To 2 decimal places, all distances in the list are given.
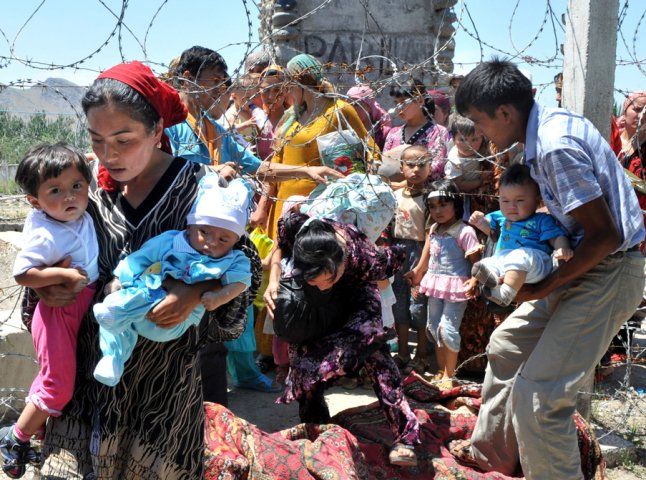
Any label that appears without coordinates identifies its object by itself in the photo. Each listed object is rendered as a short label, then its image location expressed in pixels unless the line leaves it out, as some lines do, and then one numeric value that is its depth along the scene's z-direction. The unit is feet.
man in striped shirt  9.04
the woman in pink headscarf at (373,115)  18.12
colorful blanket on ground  10.76
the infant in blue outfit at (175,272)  7.11
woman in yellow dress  14.92
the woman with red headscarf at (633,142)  15.87
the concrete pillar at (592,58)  11.73
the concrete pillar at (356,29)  30.17
